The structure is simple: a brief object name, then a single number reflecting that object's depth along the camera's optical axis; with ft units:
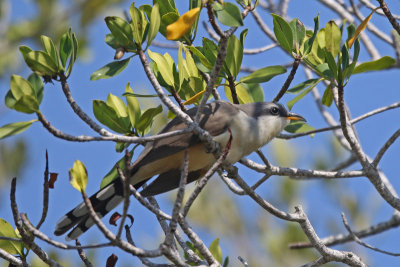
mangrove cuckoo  24.86
